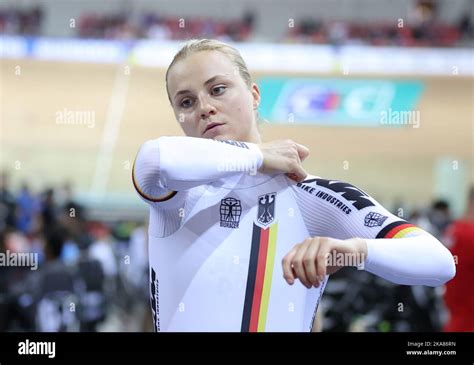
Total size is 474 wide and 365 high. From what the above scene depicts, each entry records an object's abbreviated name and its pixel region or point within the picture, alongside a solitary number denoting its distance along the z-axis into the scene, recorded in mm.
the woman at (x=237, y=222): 3662
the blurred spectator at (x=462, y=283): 6414
